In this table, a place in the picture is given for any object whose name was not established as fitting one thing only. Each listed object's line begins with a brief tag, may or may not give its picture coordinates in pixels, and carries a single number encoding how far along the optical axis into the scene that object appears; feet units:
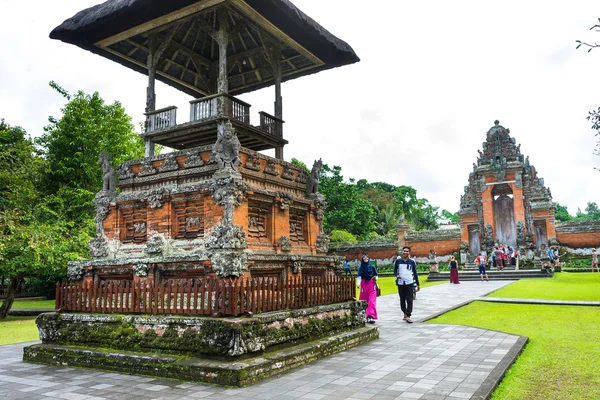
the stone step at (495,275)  82.63
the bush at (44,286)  79.25
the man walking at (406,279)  35.32
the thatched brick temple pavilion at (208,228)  20.76
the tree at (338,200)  134.41
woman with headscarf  34.83
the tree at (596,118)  25.04
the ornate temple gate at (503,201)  108.17
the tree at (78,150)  70.74
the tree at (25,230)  49.26
